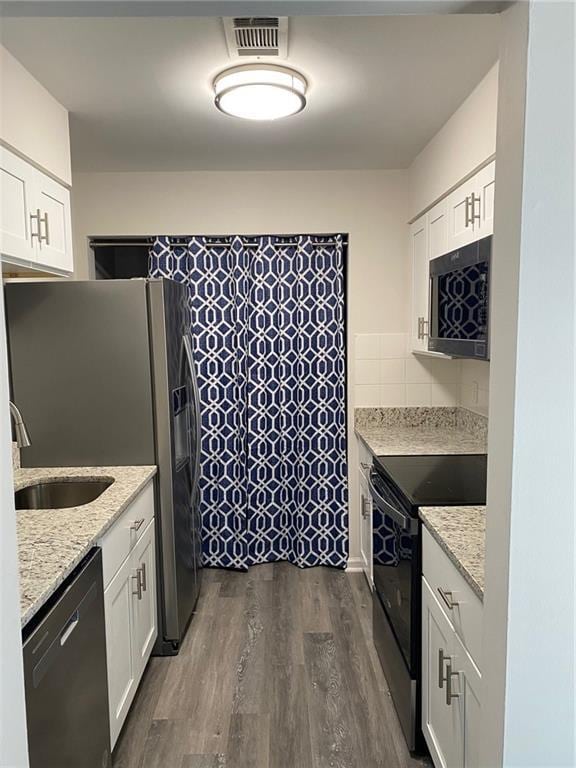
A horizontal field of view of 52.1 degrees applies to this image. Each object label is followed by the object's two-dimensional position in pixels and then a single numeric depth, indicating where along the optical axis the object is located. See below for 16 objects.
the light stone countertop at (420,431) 3.03
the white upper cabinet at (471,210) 2.20
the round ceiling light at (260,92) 2.08
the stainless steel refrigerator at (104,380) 2.61
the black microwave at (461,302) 2.16
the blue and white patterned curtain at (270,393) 3.70
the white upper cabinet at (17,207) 1.86
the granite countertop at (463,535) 1.50
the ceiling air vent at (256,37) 1.74
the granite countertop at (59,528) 1.48
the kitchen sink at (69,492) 2.52
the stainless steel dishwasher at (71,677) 1.36
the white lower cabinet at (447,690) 1.51
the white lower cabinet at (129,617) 2.01
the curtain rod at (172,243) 3.65
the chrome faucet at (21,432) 1.88
